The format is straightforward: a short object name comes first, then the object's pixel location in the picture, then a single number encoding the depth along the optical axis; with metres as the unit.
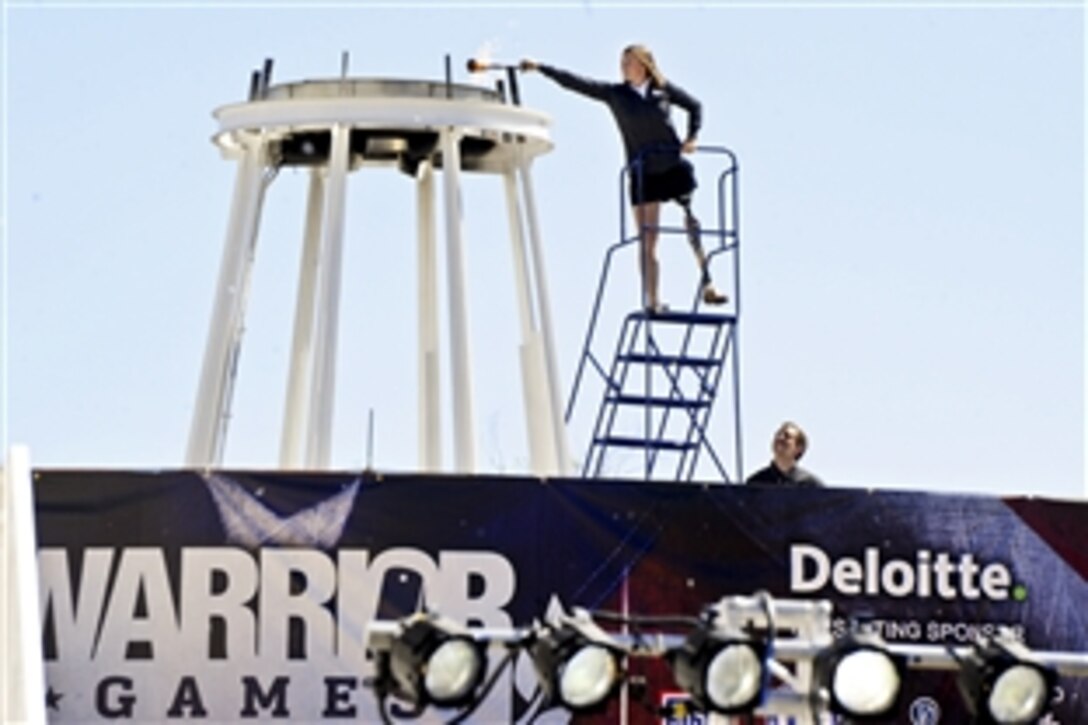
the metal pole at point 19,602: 18.91
